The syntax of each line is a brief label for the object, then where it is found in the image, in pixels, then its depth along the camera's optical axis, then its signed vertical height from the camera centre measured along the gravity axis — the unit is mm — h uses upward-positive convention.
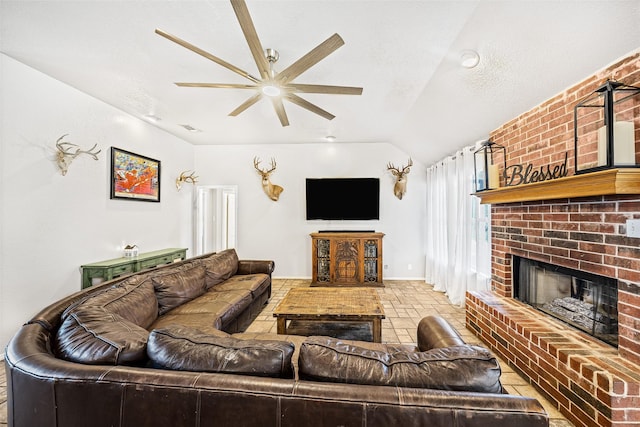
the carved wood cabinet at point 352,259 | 4836 -777
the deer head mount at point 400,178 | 5112 +732
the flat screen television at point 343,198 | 5184 +347
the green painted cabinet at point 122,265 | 3086 -635
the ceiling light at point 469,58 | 2119 +1269
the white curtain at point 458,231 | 3496 -209
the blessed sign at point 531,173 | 2141 +389
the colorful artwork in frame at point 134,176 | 3588 +556
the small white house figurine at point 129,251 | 3646 -500
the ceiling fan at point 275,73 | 1580 +1057
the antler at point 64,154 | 2879 +652
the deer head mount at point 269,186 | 5328 +585
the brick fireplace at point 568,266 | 1576 -397
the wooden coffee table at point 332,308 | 2439 -884
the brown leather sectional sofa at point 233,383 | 896 -615
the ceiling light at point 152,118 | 3870 +1430
